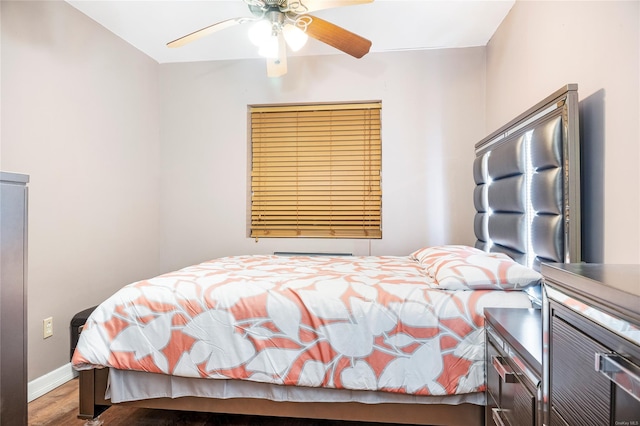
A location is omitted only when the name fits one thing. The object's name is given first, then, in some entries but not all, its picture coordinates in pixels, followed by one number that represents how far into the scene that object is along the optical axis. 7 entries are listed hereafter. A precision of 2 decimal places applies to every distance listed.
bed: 1.55
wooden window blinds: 3.45
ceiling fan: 1.99
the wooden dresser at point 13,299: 1.16
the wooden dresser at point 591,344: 0.57
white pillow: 1.66
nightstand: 1.05
